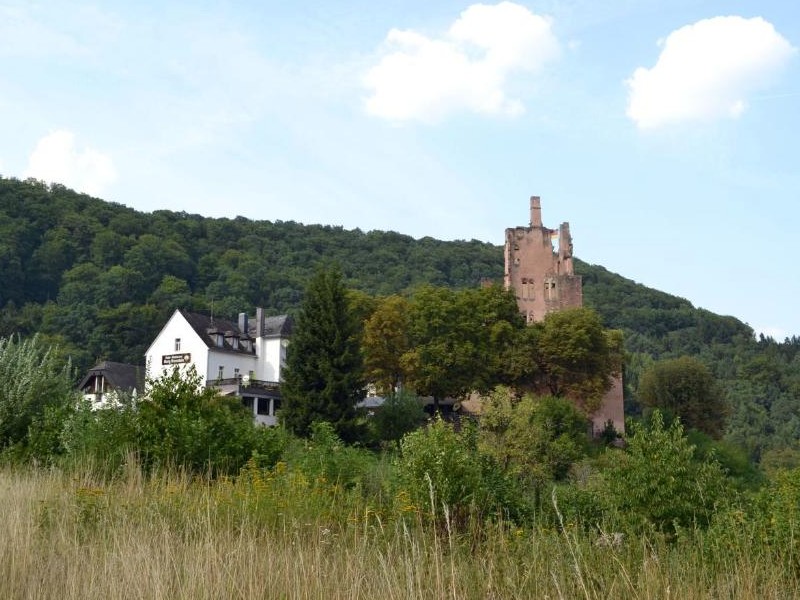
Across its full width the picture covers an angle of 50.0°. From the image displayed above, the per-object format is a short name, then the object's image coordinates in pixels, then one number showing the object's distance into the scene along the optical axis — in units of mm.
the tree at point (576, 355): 56594
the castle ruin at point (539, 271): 72125
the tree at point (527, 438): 36031
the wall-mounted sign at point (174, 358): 60975
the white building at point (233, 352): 58438
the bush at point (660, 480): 14047
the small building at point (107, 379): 61969
